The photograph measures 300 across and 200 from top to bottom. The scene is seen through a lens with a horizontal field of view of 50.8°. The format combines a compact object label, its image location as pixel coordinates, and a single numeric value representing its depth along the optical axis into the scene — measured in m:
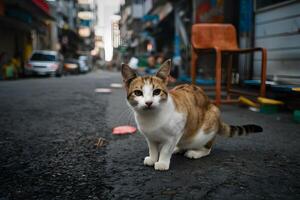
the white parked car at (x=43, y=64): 19.31
